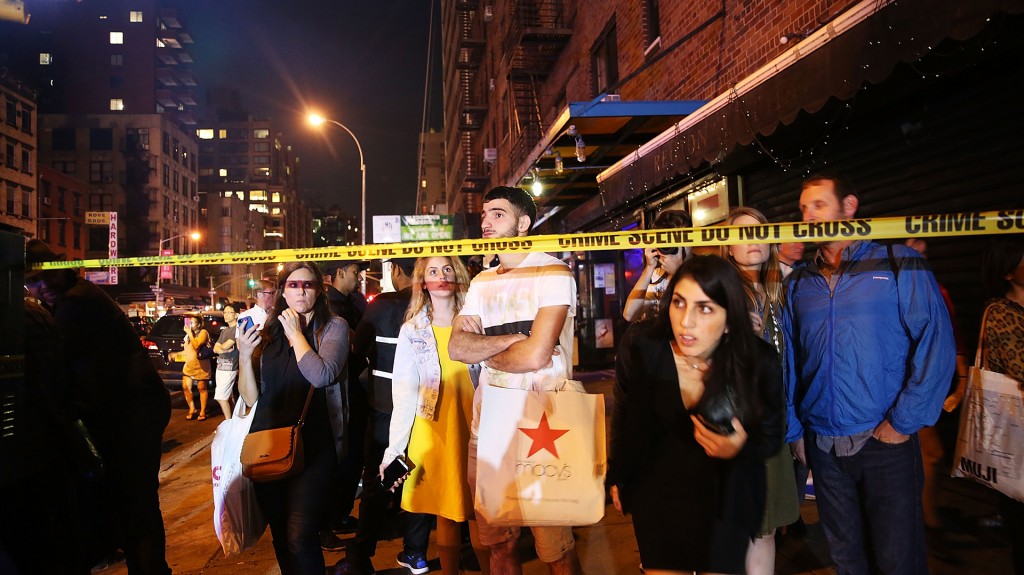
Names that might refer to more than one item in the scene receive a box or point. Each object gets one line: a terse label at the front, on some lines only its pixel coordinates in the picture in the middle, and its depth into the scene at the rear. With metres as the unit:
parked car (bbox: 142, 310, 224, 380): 12.12
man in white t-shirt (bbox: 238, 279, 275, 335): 5.13
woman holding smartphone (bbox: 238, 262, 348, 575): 3.20
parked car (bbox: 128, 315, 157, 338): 22.70
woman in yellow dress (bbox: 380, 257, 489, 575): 3.42
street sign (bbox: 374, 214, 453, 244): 24.34
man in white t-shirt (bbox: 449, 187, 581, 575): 2.70
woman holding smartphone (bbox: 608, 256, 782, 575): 2.31
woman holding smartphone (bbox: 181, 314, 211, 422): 9.98
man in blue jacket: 2.54
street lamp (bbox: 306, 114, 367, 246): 22.05
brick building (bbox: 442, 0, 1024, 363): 3.89
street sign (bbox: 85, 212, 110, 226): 36.12
